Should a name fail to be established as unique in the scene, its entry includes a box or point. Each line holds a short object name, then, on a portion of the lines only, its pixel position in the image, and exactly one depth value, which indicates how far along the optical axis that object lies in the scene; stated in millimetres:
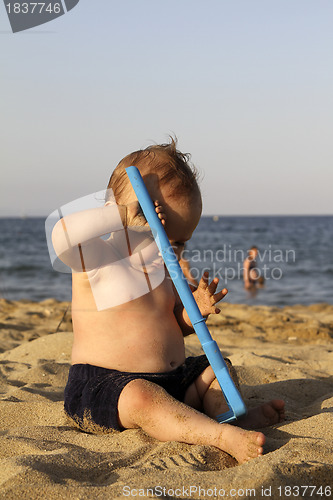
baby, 1908
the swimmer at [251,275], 9384
